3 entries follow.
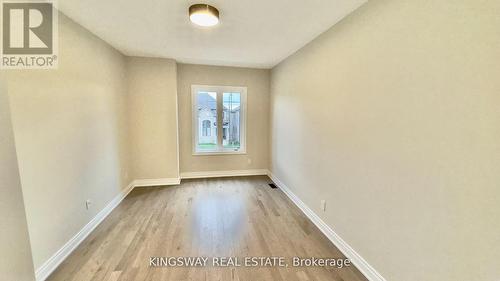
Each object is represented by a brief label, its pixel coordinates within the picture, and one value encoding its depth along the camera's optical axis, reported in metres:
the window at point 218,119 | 4.38
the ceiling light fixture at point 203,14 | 1.89
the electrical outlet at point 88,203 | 2.39
